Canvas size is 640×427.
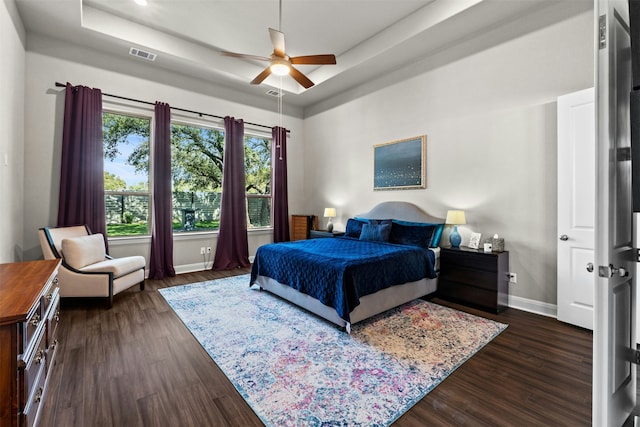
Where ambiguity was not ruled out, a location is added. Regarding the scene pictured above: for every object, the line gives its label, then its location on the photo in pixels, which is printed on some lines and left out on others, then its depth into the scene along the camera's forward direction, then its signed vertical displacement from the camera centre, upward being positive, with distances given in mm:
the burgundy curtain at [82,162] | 3896 +716
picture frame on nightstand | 3605 -350
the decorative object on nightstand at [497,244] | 3404 -368
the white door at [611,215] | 1296 -10
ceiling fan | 3100 +1713
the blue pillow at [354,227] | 4707 -231
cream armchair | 3283 -635
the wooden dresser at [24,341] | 1162 -599
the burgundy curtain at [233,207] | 5324 +126
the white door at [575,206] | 2742 +70
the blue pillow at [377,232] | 4164 -274
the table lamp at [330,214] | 5578 -12
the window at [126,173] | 4453 +649
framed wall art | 4395 +799
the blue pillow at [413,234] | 3834 -283
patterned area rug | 1754 -1149
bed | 2756 -589
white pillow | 3322 -440
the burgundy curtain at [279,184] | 6094 +633
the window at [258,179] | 5941 +733
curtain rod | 3926 +1791
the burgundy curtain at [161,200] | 4625 +224
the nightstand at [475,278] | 3221 -766
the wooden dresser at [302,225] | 6031 -253
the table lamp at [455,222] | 3646 -112
